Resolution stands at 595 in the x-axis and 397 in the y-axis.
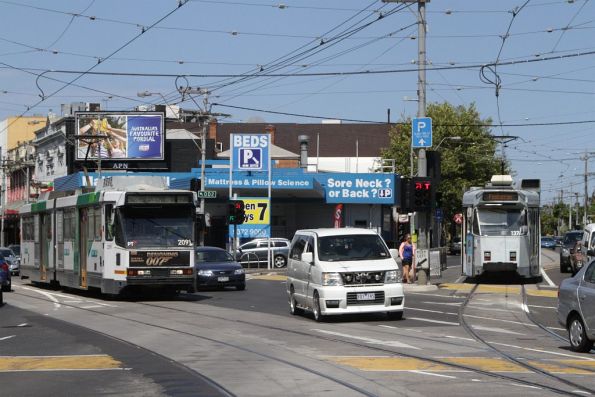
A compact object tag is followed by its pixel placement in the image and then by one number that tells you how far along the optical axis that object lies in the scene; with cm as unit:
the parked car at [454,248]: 8352
